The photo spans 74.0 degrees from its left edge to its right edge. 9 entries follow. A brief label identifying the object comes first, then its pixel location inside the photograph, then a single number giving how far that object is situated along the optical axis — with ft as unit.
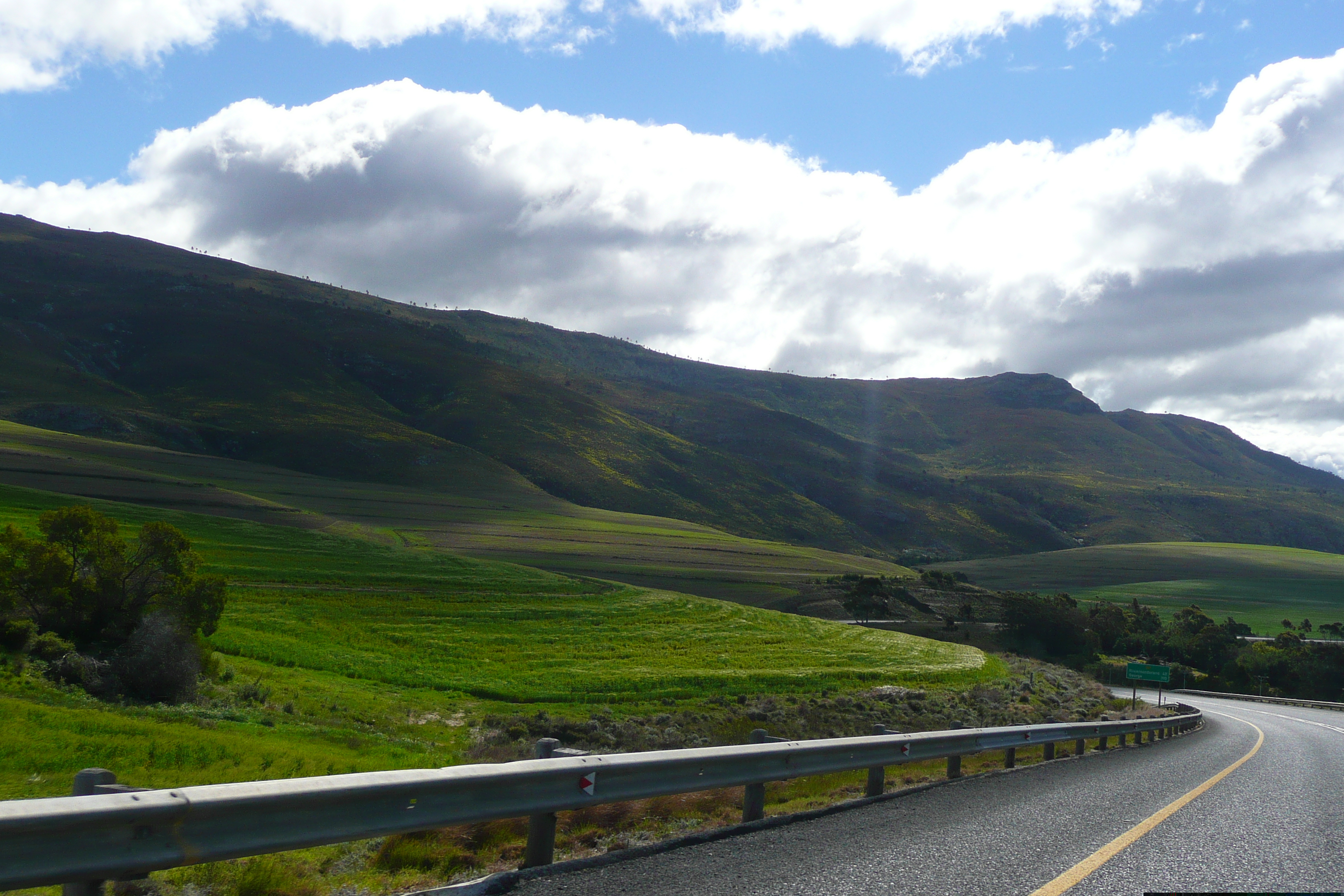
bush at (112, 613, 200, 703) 76.64
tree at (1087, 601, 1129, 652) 363.15
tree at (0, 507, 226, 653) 83.61
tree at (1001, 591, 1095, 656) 309.83
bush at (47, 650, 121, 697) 73.82
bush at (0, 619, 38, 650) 75.41
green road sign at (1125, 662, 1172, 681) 137.28
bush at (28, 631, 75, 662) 76.38
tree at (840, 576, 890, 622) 293.02
